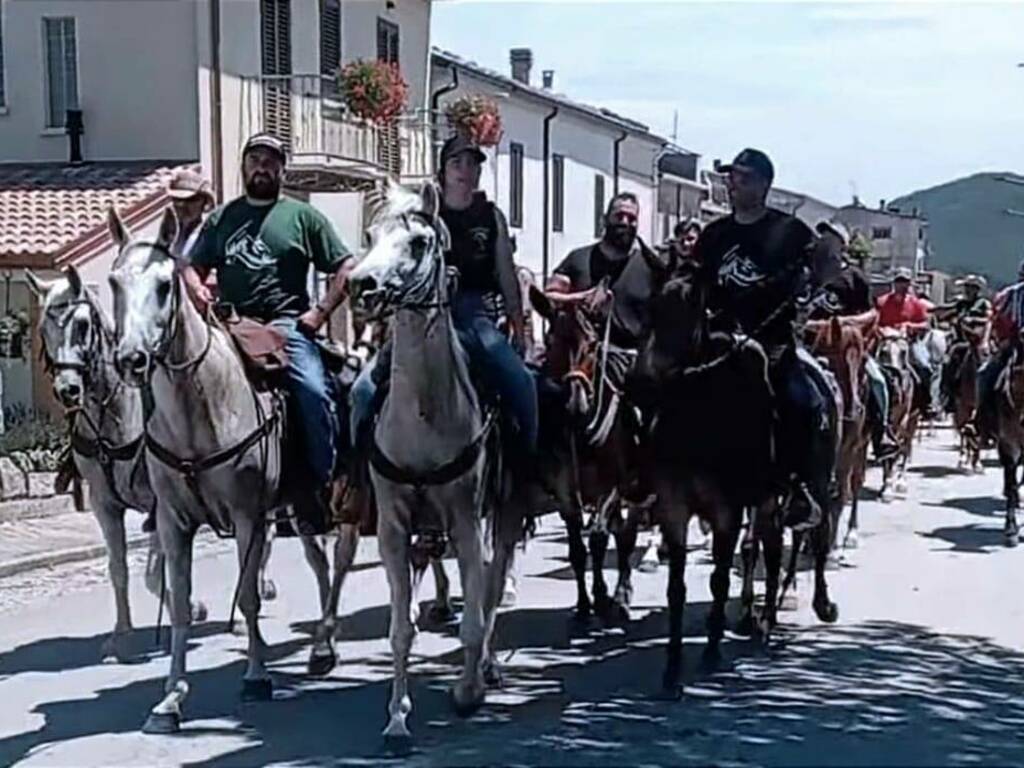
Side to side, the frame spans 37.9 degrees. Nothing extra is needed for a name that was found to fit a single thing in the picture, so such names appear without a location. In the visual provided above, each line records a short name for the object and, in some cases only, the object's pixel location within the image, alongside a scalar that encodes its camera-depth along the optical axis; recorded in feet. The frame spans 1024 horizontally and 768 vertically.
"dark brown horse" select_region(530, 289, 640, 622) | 29.12
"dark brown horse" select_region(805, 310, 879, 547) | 35.70
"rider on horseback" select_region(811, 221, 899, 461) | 38.34
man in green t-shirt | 26.84
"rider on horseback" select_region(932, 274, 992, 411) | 66.23
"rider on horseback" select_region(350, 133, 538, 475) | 24.80
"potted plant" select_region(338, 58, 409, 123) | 75.97
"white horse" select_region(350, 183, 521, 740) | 22.24
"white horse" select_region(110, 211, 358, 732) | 23.24
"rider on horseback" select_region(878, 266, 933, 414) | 60.03
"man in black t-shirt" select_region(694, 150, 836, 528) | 28.53
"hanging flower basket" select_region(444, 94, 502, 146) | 74.13
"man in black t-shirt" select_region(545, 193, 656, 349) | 30.09
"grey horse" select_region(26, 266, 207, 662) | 28.94
